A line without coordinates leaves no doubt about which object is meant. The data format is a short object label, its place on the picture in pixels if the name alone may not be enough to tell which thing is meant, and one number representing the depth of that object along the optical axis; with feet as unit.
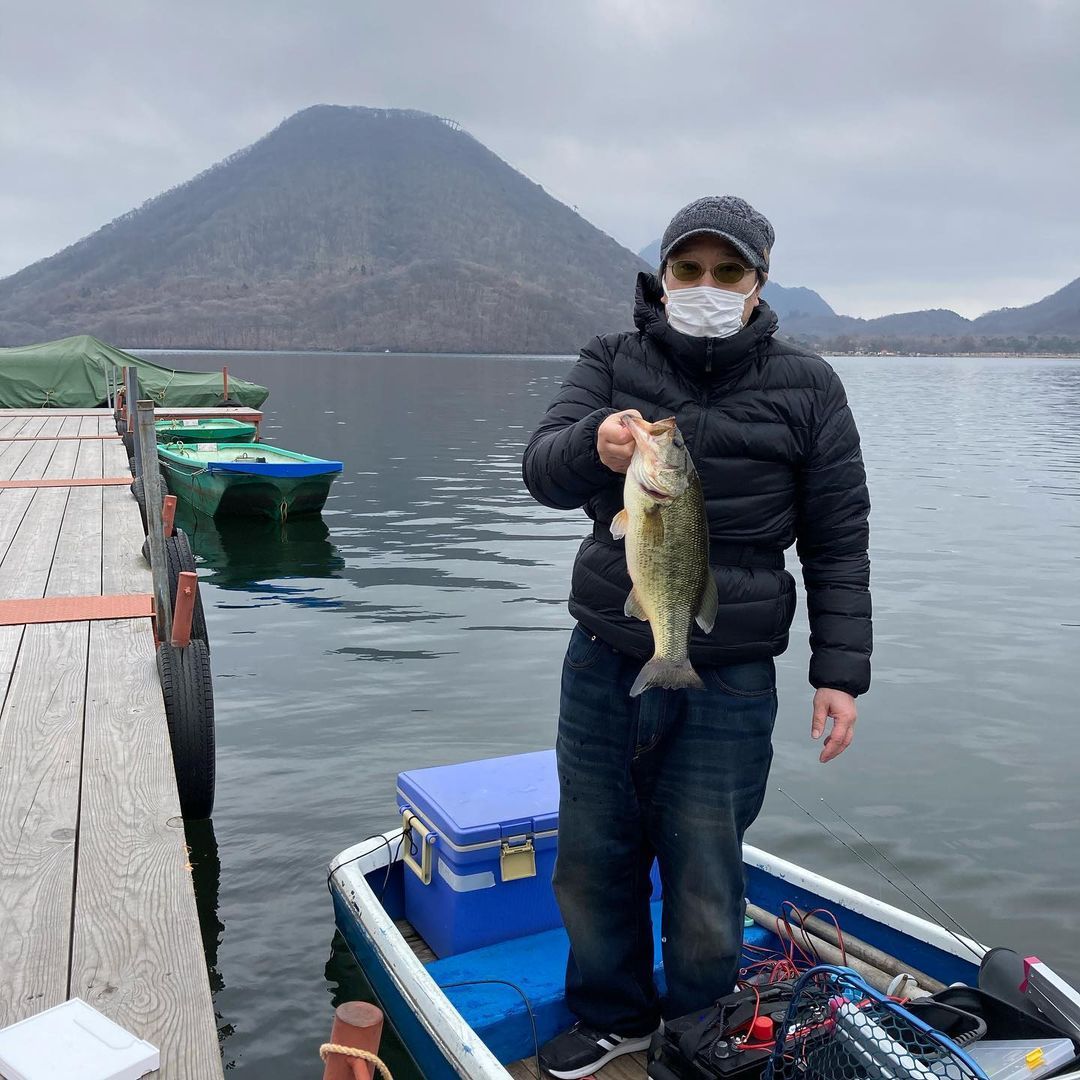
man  11.03
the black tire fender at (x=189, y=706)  21.42
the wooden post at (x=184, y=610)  21.38
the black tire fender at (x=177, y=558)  32.45
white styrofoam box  9.34
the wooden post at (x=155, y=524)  25.27
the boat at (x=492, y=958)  13.32
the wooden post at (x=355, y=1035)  8.59
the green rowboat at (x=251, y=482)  60.90
